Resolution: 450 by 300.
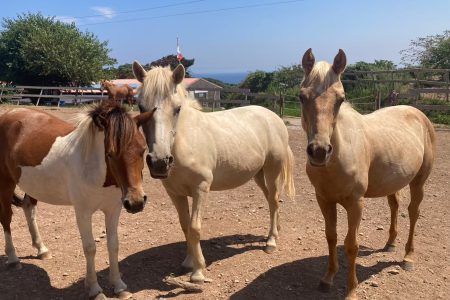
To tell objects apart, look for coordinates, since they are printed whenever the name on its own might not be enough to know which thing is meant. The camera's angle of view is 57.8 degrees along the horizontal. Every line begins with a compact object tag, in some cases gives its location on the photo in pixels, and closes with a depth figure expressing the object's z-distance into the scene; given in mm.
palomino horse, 3020
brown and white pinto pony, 3053
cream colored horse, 3436
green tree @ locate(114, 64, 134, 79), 53250
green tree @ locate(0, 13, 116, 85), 30688
